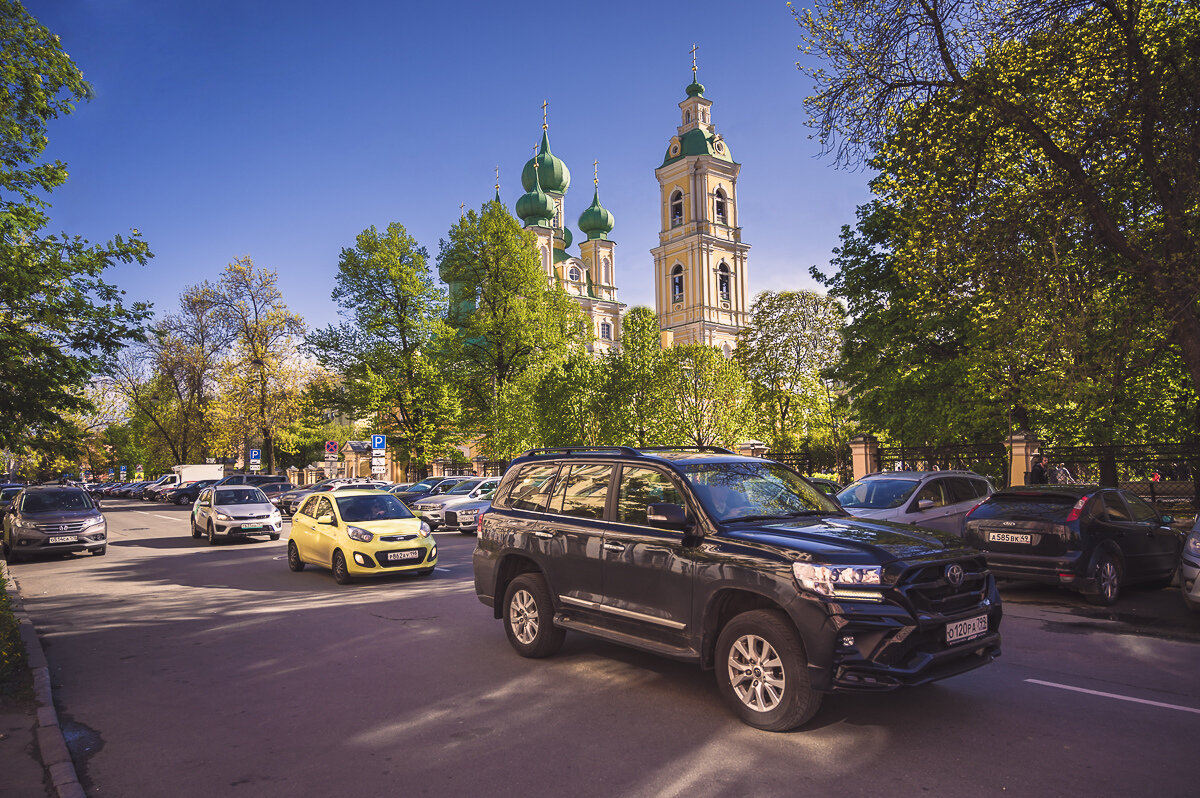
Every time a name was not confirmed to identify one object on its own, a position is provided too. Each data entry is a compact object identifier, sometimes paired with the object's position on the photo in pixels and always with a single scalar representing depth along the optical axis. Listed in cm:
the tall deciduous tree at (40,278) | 1054
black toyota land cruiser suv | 470
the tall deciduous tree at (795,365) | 4431
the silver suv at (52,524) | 1628
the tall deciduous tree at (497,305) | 3612
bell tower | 6650
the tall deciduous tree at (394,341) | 3766
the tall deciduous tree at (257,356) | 4488
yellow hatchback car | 1206
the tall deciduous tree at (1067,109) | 1209
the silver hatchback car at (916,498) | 1196
